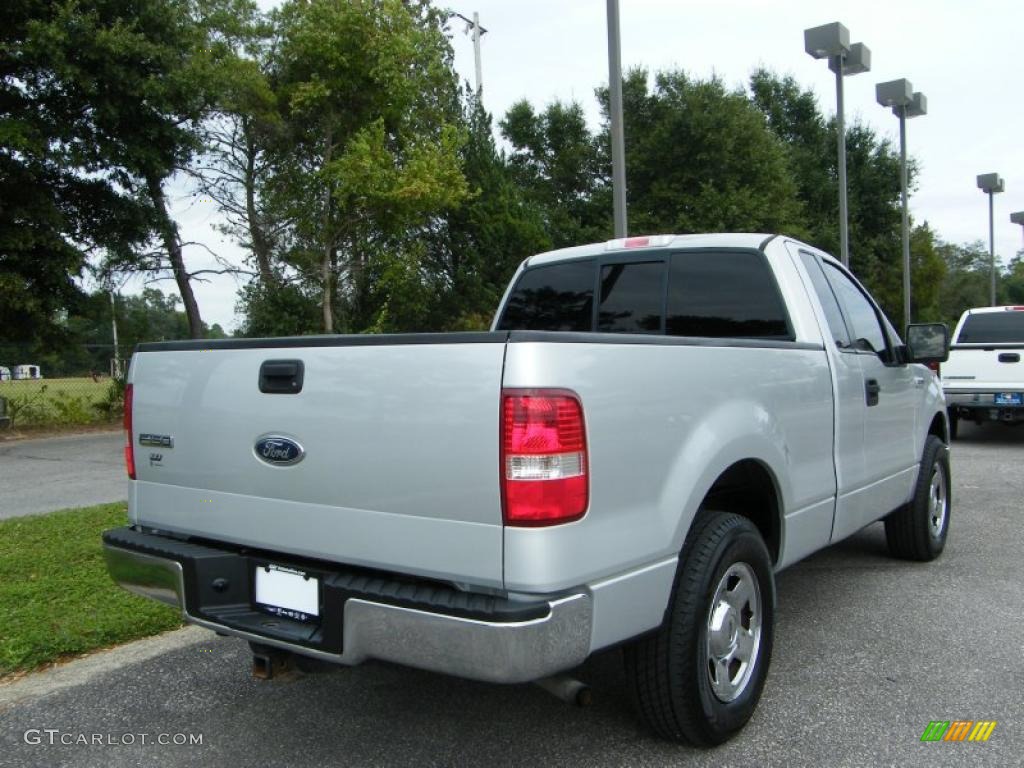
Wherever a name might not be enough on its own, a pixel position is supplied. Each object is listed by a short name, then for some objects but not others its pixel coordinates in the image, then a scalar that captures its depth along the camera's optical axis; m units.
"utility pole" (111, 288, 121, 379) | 15.78
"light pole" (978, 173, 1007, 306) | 28.00
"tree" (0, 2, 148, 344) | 12.05
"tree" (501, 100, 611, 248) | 28.52
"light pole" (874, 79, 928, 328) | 19.11
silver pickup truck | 2.25
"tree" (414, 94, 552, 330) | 22.03
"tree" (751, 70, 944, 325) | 32.69
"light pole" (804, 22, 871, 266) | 15.07
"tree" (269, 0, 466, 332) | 16.28
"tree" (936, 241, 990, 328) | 57.75
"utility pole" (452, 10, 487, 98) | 24.80
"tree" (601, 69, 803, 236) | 25.62
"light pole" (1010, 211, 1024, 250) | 32.66
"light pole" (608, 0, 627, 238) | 9.30
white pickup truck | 11.18
